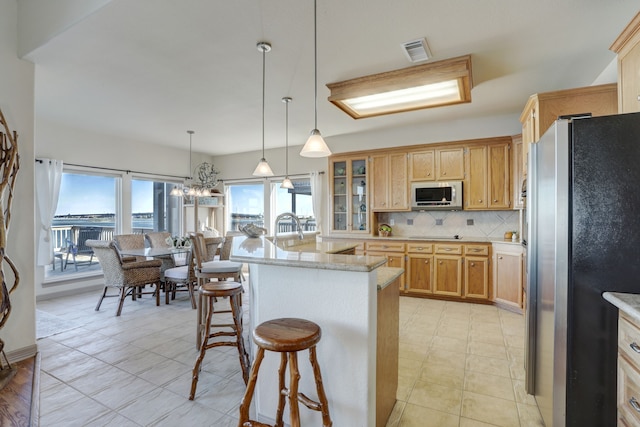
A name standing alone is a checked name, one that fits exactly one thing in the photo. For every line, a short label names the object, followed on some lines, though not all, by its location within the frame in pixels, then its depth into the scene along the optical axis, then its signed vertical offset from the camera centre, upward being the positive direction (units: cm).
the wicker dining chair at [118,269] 387 -73
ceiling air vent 246 +141
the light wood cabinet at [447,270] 435 -80
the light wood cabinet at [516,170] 396 +61
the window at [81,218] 494 -6
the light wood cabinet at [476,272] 421 -80
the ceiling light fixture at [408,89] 274 +129
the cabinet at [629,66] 189 +100
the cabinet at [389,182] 491 +54
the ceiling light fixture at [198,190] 507 +43
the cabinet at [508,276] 377 -78
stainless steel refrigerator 136 -17
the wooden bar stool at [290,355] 136 -68
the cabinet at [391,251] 469 -57
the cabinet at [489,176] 425 +57
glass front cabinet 531 +38
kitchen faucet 252 -15
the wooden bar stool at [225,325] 211 -86
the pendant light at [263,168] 326 +53
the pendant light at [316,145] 238 +55
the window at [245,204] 696 +26
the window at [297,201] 627 +30
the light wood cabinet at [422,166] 471 +79
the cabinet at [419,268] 453 -81
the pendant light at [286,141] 372 +142
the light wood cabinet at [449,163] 454 +79
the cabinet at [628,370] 118 -63
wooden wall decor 225 +6
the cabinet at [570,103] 264 +102
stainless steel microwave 454 +31
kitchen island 154 -59
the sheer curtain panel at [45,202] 446 +18
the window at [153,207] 594 +15
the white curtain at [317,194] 585 +41
